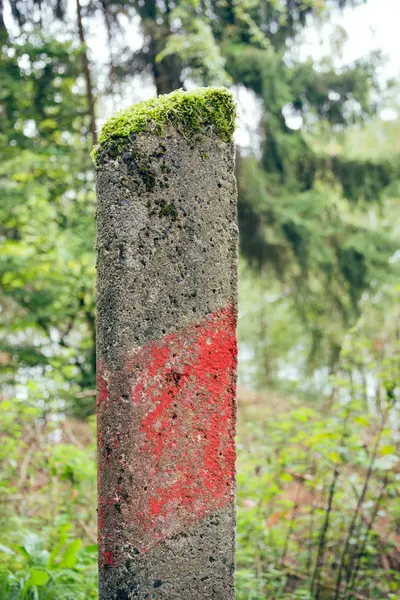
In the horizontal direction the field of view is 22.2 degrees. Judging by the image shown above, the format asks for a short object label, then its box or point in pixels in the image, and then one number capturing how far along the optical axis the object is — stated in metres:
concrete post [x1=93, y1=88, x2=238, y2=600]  0.86
